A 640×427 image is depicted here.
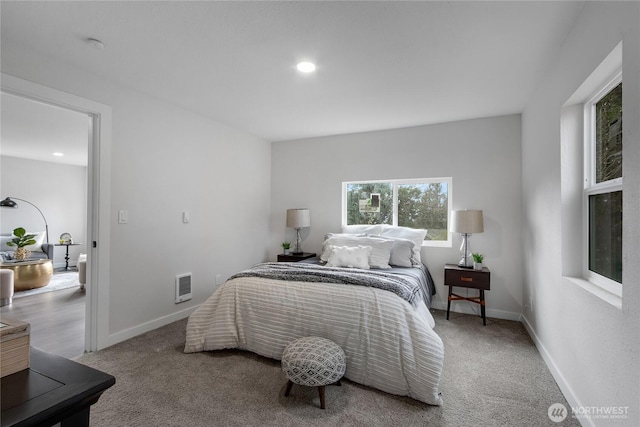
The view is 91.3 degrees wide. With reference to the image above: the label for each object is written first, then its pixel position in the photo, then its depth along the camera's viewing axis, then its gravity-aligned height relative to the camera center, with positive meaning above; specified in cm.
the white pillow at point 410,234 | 376 -25
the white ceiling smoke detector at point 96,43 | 213 +118
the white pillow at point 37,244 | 612 -60
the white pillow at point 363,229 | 411 -19
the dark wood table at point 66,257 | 656 -92
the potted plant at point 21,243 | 509 -49
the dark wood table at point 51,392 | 56 -36
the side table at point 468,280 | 331 -71
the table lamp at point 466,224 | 346 -11
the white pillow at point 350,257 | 335 -47
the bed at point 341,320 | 202 -79
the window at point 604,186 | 167 +17
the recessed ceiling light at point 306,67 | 243 +117
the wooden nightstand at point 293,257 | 425 -59
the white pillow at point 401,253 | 350 -44
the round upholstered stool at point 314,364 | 189 -92
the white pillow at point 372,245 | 341 -36
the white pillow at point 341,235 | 395 -27
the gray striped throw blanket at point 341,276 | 235 -51
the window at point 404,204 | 402 +14
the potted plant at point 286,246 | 459 -47
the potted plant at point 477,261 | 347 -52
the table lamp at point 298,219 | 445 -7
